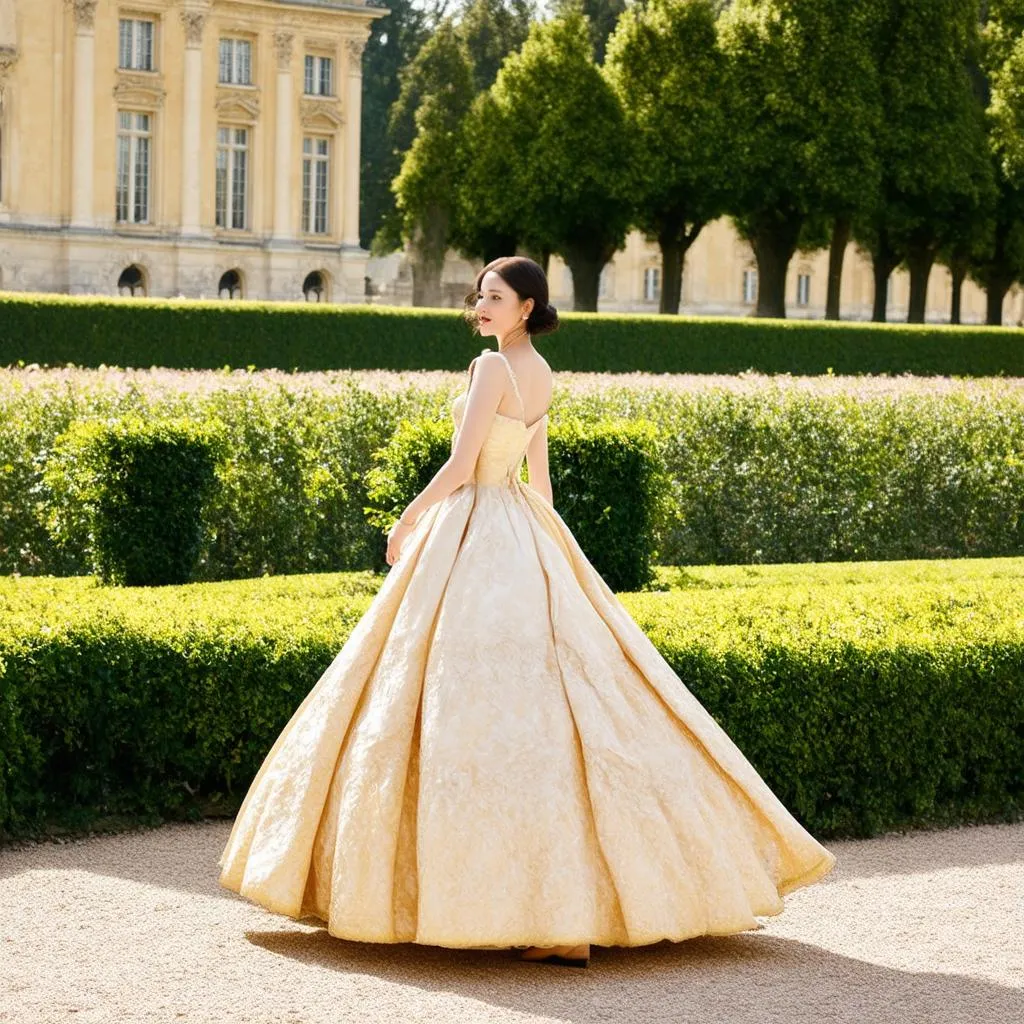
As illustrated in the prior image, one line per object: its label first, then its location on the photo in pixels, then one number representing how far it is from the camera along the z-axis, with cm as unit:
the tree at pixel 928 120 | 3797
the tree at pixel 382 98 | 5606
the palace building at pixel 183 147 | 4212
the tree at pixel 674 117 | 3875
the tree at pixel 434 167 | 4491
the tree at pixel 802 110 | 3716
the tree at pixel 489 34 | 5512
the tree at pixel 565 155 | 4056
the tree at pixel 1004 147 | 3866
